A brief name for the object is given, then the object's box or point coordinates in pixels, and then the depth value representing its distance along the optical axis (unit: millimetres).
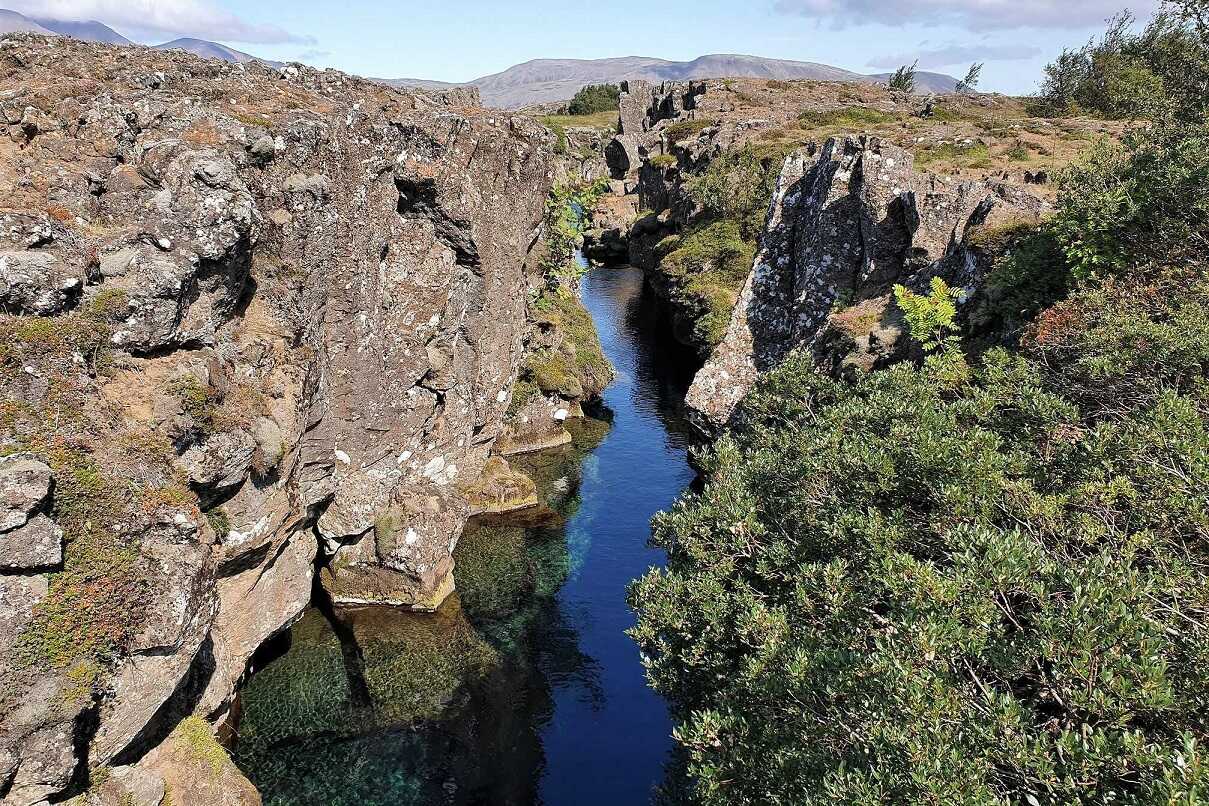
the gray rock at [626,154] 134750
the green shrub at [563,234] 55438
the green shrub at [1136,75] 38594
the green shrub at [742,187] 71000
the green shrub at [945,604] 9734
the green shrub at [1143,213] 23828
